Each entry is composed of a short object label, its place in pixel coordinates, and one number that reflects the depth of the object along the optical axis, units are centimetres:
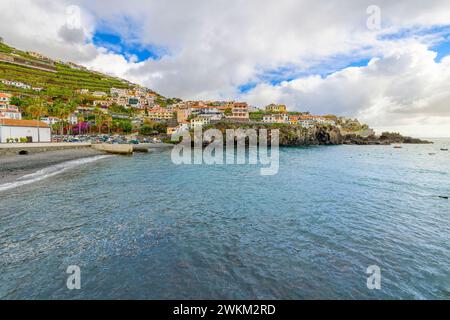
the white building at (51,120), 10422
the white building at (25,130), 5141
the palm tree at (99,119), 11379
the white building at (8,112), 7707
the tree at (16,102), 10042
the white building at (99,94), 16456
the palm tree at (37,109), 6746
